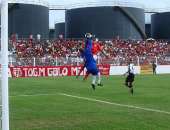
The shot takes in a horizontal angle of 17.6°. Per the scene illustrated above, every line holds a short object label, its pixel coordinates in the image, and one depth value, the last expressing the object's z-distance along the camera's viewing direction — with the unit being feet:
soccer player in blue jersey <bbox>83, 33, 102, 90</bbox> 79.05
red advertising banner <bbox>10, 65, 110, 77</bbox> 143.74
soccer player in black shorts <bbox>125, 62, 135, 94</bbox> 70.51
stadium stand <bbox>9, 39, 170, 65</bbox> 155.84
